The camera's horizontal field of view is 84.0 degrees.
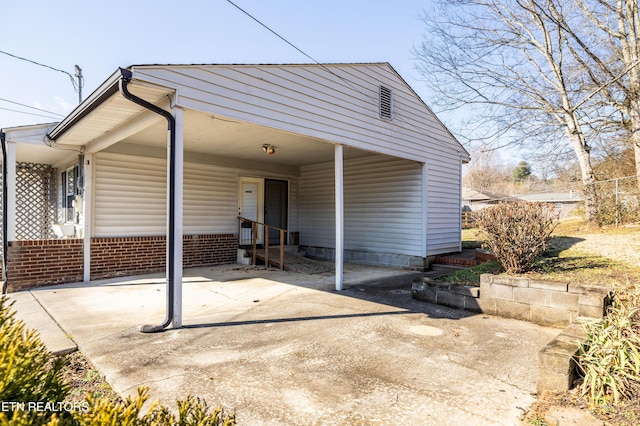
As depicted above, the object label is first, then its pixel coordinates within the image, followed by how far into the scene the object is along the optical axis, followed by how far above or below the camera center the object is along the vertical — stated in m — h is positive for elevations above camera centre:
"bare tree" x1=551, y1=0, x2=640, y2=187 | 11.01 +5.62
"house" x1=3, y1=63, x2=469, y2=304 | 4.92 +1.15
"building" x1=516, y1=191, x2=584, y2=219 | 33.03 +2.10
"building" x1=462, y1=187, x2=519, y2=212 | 31.11 +2.16
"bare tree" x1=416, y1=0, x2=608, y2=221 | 12.51 +5.46
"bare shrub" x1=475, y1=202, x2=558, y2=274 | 5.16 -0.21
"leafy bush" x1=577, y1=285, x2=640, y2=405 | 2.43 -1.03
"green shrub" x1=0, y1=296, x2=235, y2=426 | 1.16 -0.65
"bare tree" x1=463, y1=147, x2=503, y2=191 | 46.89 +5.89
